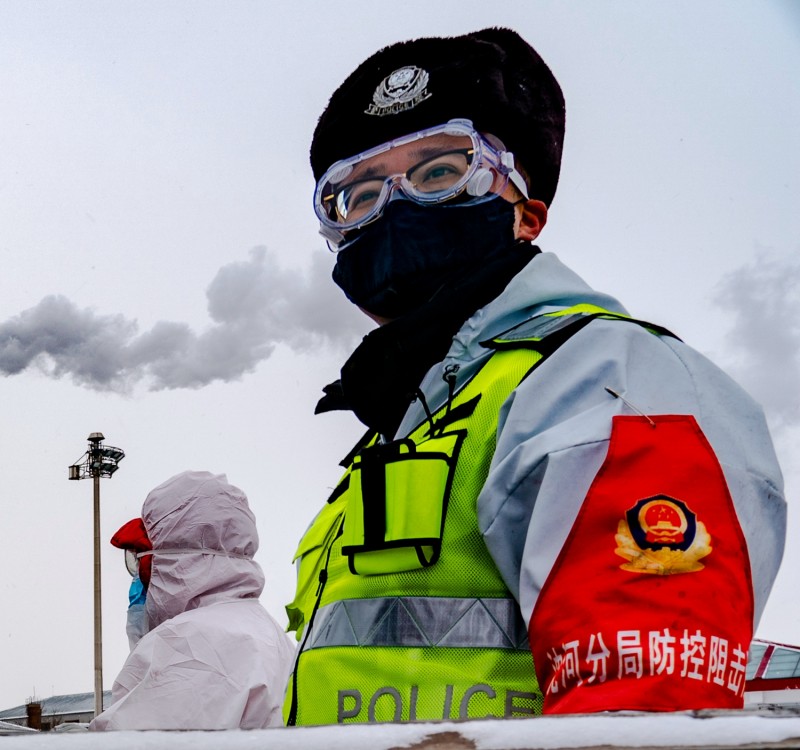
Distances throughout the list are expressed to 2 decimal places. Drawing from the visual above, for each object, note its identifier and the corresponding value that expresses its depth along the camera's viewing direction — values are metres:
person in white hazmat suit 4.26
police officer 1.48
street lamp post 29.97
